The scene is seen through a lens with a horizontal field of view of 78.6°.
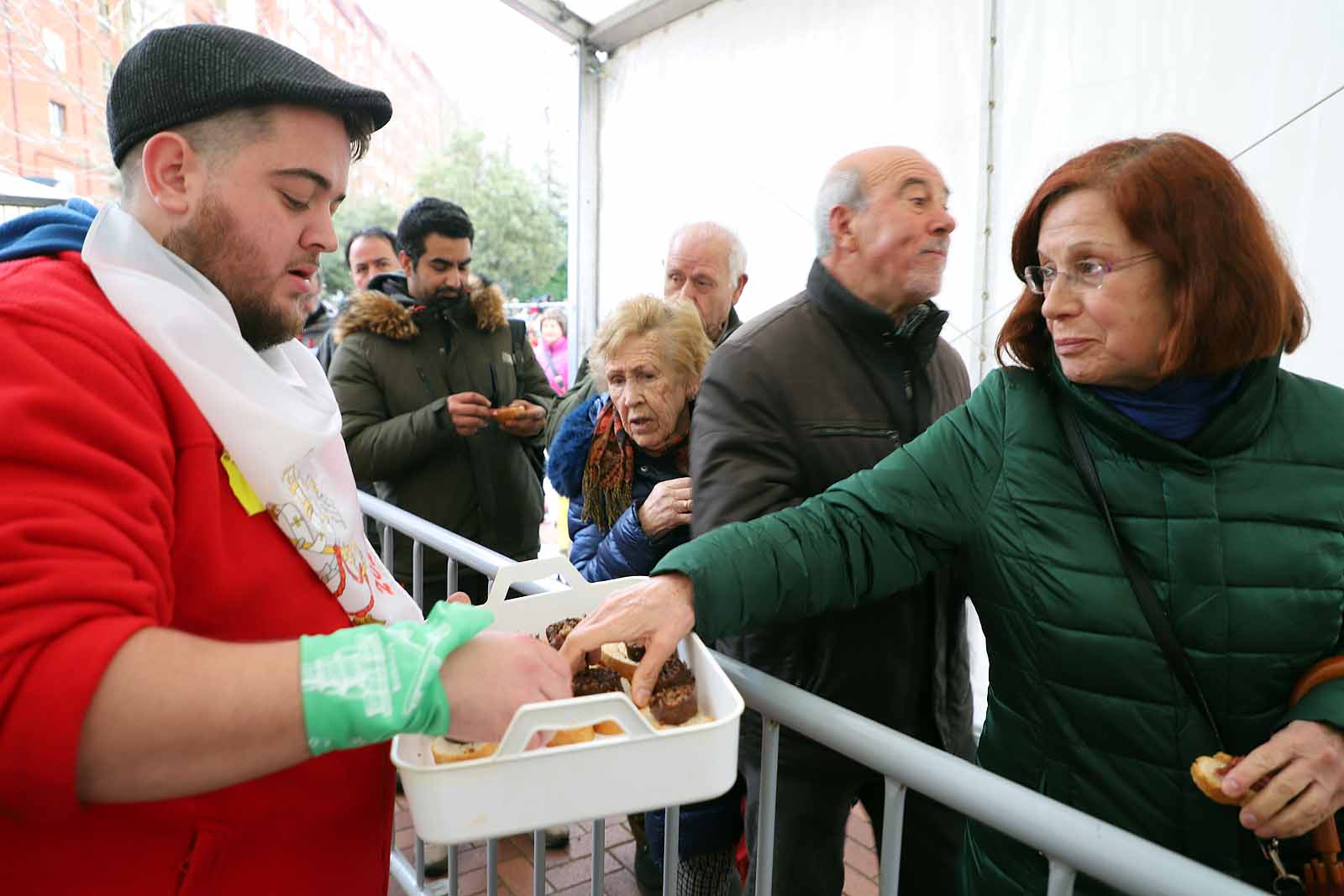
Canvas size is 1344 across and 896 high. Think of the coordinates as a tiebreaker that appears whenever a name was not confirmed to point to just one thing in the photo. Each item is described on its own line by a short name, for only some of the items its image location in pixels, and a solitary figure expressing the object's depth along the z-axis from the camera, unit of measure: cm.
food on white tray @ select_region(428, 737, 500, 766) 99
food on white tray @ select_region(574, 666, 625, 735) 119
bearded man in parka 329
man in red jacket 74
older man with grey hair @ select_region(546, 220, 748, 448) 329
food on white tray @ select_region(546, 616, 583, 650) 133
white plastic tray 91
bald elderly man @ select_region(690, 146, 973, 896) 187
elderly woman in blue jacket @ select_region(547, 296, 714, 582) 245
